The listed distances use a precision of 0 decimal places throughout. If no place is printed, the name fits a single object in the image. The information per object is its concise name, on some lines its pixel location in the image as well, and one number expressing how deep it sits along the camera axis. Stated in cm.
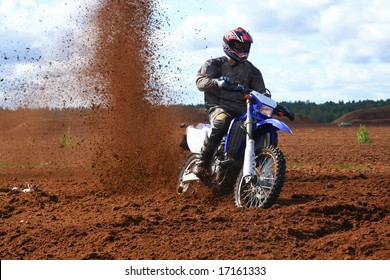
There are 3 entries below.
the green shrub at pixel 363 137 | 4636
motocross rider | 1929
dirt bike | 1756
